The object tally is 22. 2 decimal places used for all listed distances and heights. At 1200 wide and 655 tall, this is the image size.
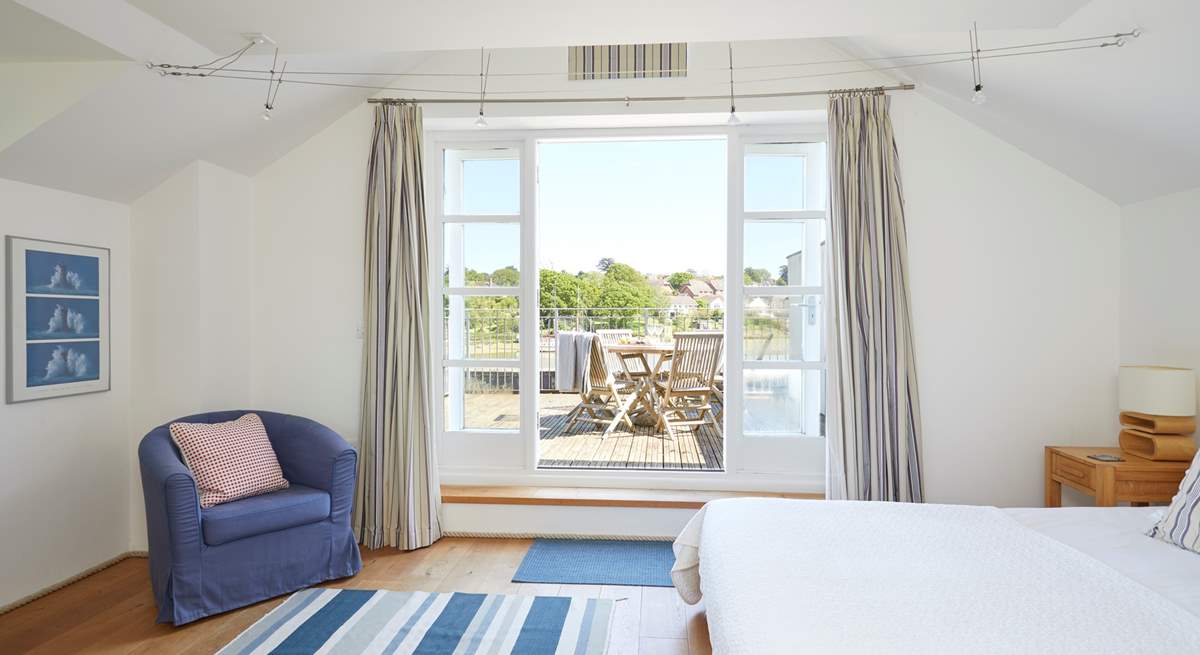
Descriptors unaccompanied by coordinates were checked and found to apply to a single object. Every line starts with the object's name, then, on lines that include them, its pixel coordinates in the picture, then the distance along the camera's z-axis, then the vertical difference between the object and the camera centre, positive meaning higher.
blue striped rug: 2.27 -1.17
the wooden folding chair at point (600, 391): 5.43 -0.56
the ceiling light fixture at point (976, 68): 2.43 +1.13
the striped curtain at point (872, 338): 3.10 -0.05
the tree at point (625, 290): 10.88 +0.69
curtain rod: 3.19 +1.26
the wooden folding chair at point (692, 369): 5.20 -0.35
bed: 1.33 -0.66
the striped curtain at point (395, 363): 3.29 -0.18
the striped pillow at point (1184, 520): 1.88 -0.60
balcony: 3.53 -0.49
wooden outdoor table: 5.45 -0.35
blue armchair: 2.41 -0.84
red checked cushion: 2.63 -0.58
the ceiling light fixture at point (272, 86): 2.87 +1.16
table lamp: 2.53 -0.34
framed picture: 2.61 +0.05
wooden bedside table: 2.56 -0.65
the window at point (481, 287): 3.67 +0.25
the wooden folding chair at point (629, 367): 5.66 -0.37
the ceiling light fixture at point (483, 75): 3.43 +1.41
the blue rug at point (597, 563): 2.87 -1.15
